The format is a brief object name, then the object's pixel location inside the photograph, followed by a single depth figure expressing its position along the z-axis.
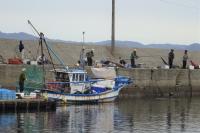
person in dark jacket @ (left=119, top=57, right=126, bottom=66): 63.24
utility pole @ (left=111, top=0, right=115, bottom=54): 69.25
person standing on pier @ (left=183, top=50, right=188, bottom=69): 65.83
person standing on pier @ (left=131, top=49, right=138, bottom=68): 62.62
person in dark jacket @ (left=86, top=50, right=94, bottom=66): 60.34
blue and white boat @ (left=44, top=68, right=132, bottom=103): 50.81
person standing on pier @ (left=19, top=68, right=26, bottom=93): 47.81
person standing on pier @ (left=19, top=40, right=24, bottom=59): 59.27
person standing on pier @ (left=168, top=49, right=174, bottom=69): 64.85
